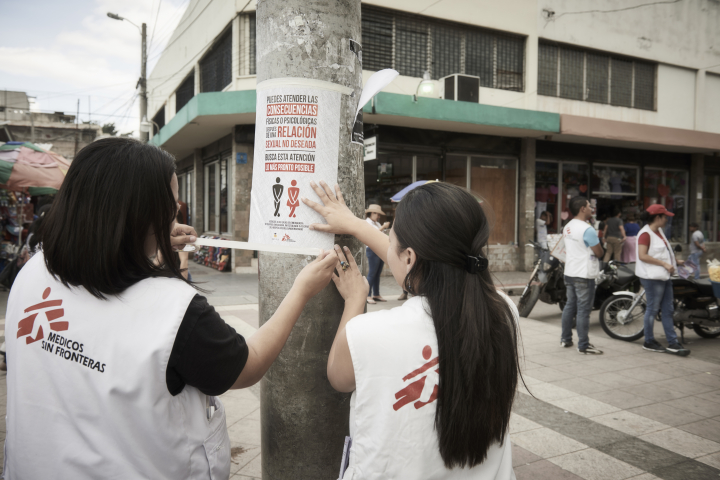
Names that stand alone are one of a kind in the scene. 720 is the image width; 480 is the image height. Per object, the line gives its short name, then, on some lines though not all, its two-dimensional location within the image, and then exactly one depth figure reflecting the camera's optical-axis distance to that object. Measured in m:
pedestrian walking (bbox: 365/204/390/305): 9.43
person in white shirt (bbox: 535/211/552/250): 14.73
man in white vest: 6.26
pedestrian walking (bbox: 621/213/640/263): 13.76
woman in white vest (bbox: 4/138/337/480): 1.23
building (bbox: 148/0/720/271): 12.72
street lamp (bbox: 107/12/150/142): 18.27
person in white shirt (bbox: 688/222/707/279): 13.19
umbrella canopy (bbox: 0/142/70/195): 9.06
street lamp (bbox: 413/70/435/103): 12.51
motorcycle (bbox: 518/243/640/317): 7.69
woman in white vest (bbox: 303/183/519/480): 1.33
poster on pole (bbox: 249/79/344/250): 1.84
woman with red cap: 6.10
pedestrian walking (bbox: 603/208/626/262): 13.98
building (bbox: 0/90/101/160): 39.84
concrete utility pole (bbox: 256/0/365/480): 1.88
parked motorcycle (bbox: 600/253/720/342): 6.72
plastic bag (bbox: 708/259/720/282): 6.30
